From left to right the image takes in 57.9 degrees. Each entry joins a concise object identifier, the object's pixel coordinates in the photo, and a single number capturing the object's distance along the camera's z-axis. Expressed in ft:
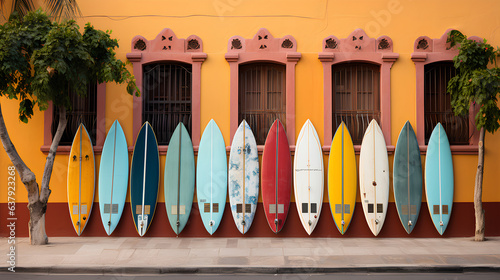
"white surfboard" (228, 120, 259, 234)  29.37
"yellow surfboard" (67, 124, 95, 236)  29.30
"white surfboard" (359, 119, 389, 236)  29.43
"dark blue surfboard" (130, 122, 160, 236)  29.27
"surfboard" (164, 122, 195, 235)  29.35
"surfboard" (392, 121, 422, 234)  29.35
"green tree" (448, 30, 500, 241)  26.71
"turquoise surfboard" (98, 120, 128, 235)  29.30
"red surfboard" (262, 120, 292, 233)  29.27
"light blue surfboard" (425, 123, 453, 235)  29.37
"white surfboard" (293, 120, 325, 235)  29.35
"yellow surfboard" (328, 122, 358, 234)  29.37
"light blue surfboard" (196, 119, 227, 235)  29.43
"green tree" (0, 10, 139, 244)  24.43
